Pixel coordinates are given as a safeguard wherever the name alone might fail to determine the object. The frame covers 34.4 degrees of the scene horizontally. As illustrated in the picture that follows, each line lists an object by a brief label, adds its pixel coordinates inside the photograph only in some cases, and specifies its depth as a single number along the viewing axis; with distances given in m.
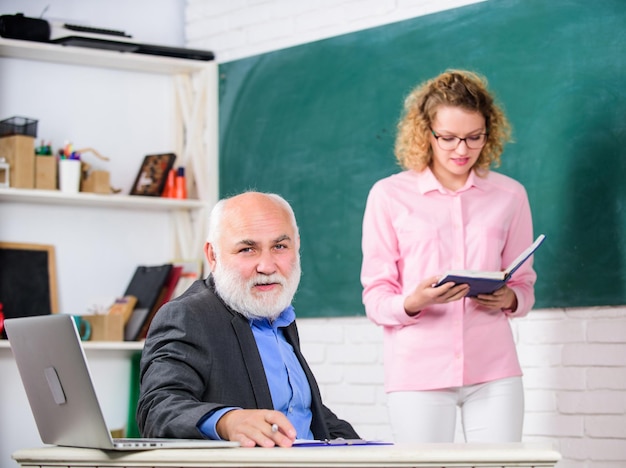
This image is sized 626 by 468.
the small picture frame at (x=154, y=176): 4.81
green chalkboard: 3.50
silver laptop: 1.58
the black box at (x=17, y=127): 4.43
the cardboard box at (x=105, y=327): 4.53
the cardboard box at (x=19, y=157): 4.40
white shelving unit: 4.58
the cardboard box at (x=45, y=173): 4.49
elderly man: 1.76
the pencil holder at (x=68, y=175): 4.54
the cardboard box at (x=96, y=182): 4.64
